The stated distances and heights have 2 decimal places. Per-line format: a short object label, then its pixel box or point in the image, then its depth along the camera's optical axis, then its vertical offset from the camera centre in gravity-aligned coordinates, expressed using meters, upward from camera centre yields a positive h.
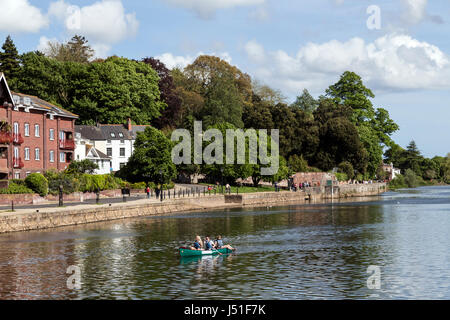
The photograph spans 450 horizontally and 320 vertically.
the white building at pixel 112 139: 110.81 +6.60
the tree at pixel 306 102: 183.50 +21.31
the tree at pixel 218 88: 129.25 +20.54
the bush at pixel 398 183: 186.09 -2.79
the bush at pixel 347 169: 139.65 +1.15
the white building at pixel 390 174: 196.27 -0.12
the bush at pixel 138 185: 91.04 -1.27
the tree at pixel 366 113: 151.75 +14.92
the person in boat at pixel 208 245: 41.84 -4.59
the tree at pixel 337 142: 137.12 +7.16
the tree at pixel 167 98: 133.75 +16.68
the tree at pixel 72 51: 138.62 +28.40
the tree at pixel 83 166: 88.00 +1.52
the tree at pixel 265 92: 171.88 +22.54
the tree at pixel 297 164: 131.88 +2.22
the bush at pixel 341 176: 137.25 -0.41
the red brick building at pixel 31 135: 76.38 +5.59
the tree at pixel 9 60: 117.00 +22.28
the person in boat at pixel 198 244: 41.45 -4.55
